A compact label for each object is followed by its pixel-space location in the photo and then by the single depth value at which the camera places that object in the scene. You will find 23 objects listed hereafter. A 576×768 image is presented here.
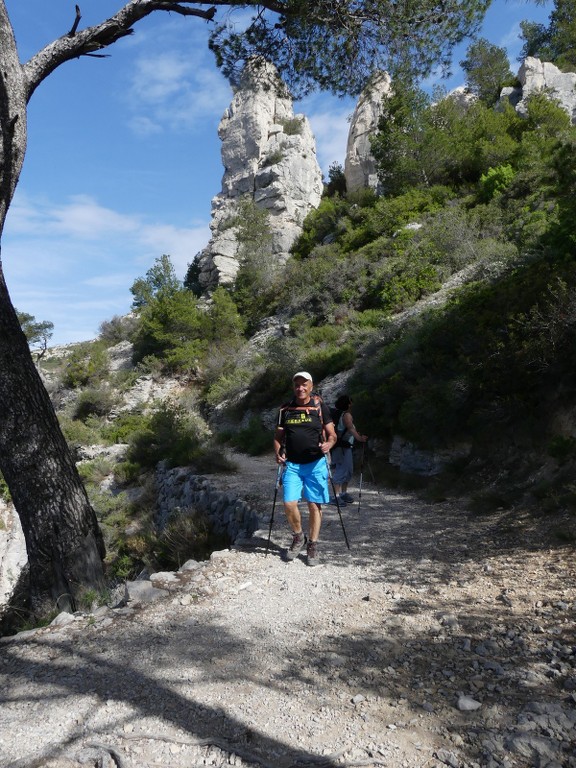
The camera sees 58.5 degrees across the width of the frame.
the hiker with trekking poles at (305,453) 5.23
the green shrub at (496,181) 23.30
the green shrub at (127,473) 15.18
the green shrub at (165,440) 14.02
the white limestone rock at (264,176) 36.56
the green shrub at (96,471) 15.78
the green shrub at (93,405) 25.25
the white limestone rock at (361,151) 36.69
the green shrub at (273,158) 44.03
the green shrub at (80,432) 20.48
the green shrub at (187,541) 7.36
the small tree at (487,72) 38.78
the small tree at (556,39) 38.48
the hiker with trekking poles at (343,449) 7.60
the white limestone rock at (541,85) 30.95
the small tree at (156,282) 32.12
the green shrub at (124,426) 20.84
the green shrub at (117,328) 35.88
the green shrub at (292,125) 47.84
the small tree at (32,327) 33.69
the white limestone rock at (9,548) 13.45
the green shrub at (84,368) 28.41
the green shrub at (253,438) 15.03
